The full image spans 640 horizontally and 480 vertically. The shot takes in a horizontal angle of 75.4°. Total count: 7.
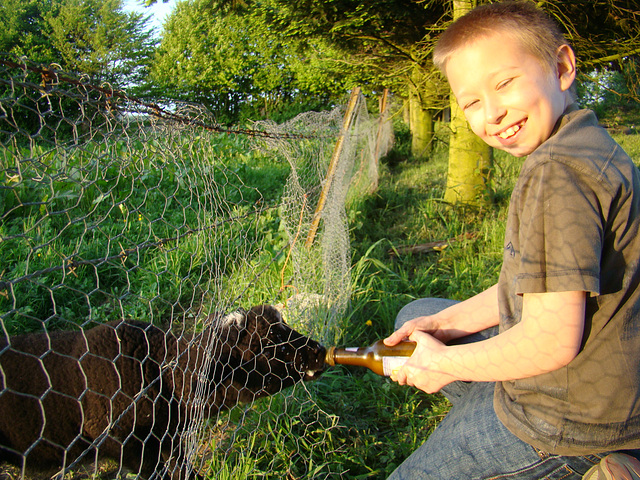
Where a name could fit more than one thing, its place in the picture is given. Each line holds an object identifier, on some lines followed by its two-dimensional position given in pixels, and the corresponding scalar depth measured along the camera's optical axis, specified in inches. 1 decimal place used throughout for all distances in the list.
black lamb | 73.2
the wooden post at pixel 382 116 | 291.6
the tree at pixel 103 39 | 1002.7
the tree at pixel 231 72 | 900.6
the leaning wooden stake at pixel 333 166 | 124.5
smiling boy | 42.2
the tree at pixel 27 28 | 905.5
